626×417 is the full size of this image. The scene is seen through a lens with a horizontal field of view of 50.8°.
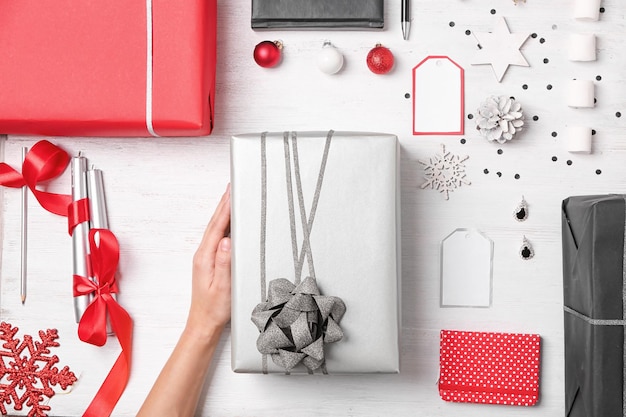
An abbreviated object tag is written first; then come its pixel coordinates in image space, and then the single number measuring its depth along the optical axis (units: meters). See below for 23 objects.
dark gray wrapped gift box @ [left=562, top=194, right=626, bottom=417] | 0.89
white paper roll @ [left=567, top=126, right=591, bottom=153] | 1.07
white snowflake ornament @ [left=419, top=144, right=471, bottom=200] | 1.10
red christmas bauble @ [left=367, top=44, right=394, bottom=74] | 1.08
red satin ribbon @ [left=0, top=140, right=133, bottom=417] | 1.10
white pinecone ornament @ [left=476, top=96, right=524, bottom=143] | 1.07
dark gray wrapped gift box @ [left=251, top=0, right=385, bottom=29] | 1.07
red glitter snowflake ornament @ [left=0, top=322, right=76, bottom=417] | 1.14
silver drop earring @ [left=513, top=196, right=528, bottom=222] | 1.10
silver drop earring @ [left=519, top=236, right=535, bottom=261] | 1.10
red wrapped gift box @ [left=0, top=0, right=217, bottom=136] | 1.03
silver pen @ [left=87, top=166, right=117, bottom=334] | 1.12
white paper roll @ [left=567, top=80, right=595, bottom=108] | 1.08
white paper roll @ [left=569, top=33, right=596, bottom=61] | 1.08
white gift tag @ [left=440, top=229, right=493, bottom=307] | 1.10
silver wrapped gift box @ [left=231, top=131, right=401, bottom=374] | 0.98
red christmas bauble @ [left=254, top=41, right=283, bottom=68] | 1.08
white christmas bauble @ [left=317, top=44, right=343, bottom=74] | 1.08
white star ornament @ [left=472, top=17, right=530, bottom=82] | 1.09
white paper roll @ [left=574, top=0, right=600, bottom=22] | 1.07
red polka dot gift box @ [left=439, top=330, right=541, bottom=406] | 1.09
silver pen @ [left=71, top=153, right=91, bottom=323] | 1.11
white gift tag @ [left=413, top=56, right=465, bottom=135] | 1.10
